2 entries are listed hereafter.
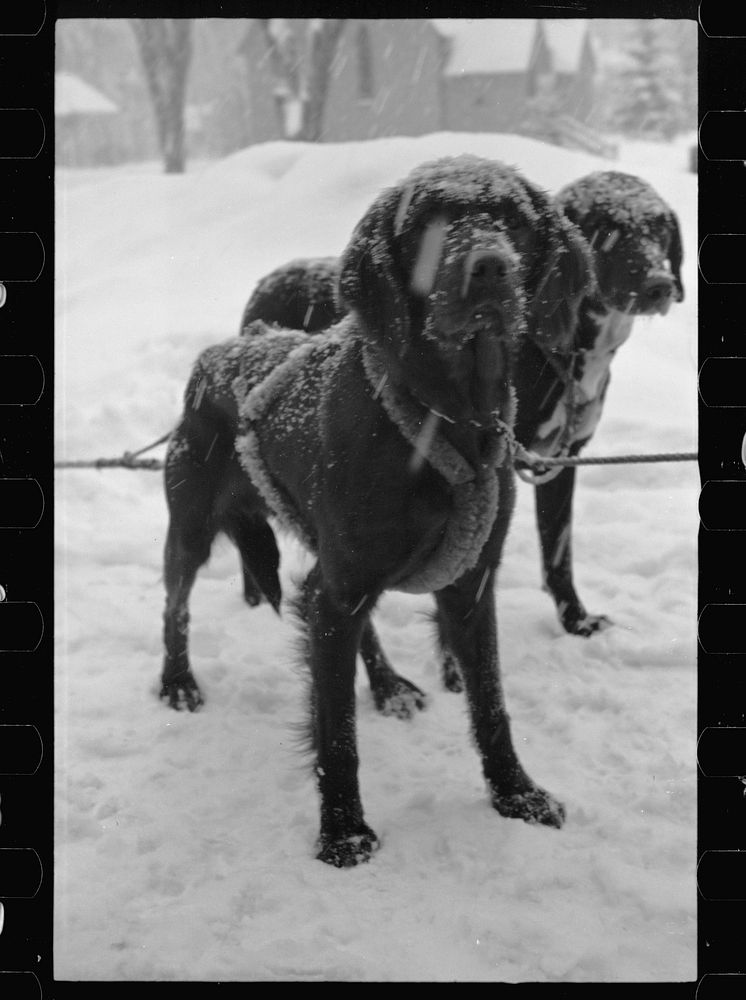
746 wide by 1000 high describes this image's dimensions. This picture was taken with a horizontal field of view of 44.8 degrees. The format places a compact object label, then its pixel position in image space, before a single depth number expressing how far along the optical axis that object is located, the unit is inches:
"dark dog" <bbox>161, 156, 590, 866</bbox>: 74.3
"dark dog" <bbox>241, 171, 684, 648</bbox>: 115.1
